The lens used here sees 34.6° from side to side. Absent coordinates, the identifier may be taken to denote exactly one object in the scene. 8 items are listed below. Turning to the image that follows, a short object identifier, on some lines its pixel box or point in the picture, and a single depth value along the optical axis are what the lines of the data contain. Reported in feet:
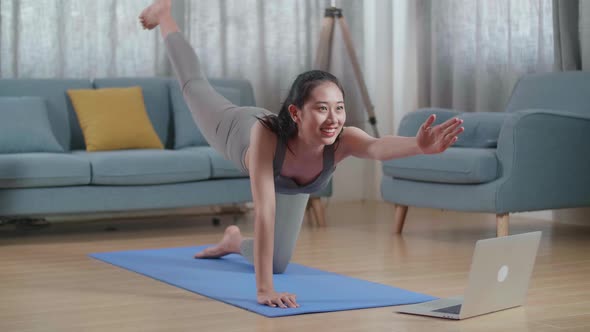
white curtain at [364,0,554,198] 18.42
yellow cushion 16.97
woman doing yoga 9.34
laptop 8.95
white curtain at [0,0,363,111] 18.83
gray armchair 14.17
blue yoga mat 9.97
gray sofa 15.10
